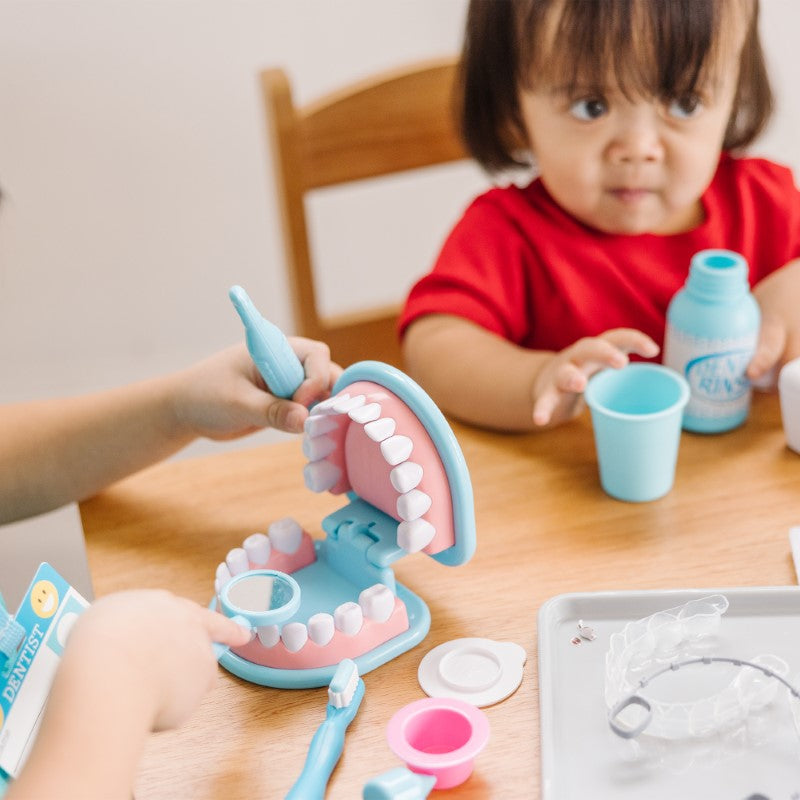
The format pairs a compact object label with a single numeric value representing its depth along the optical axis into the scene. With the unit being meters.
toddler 0.88
